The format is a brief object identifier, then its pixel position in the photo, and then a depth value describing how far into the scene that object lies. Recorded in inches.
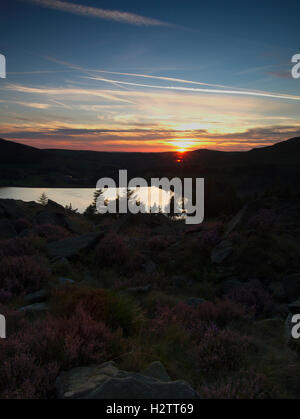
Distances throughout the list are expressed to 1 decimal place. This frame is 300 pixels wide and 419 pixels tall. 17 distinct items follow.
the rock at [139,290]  279.8
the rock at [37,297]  237.3
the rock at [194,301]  258.2
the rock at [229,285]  299.6
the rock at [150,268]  345.4
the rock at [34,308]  204.8
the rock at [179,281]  323.6
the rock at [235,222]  414.6
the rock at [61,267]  321.4
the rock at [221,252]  352.5
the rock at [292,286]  280.4
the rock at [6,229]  435.3
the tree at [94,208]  846.5
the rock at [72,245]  363.9
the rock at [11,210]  521.7
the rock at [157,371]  135.6
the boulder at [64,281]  269.5
